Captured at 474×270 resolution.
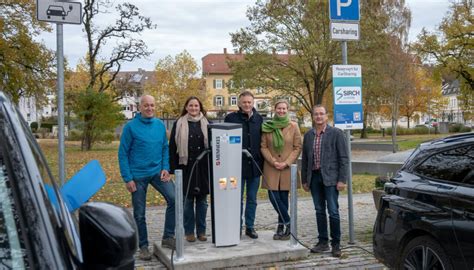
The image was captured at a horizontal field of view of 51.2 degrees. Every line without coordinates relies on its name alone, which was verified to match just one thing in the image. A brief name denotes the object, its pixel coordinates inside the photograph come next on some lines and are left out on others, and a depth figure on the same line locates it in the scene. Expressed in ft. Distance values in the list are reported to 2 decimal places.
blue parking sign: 23.09
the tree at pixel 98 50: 107.24
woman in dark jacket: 20.85
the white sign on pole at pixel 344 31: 22.99
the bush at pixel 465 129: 182.11
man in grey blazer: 20.54
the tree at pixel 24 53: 88.53
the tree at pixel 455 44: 117.19
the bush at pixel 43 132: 194.39
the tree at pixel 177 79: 206.90
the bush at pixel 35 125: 201.05
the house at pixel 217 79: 308.60
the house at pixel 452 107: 305.12
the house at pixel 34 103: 102.63
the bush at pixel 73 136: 152.54
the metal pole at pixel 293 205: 20.70
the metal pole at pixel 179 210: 18.31
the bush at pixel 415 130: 191.42
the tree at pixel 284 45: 100.94
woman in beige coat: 21.90
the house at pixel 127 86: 164.17
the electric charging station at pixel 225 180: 20.06
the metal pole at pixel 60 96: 16.61
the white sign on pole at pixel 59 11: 15.80
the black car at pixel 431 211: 13.05
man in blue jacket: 20.21
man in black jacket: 21.85
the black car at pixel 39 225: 4.66
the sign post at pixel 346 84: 22.79
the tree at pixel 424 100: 168.76
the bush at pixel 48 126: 212.52
